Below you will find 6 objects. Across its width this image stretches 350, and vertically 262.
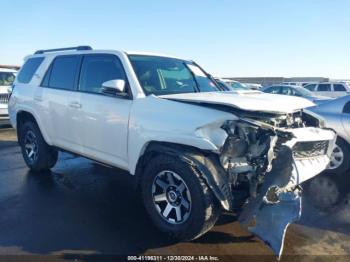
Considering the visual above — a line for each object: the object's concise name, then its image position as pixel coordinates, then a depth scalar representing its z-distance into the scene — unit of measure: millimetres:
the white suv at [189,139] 3422
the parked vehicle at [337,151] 5898
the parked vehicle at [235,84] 19523
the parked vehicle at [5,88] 10898
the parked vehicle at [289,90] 17266
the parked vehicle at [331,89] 19562
